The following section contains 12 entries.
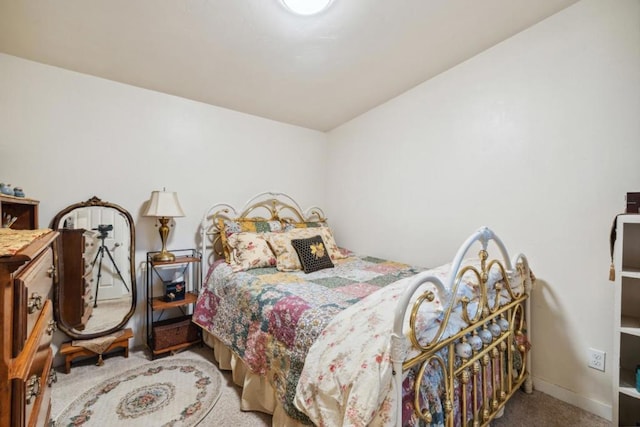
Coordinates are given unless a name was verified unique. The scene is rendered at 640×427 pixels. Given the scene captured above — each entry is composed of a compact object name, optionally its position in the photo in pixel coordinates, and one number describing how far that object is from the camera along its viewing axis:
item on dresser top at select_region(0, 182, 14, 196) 1.64
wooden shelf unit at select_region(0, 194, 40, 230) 1.88
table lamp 2.42
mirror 2.26
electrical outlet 1.74
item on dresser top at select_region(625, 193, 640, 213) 1.48
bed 1.04
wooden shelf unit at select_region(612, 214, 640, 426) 1.46
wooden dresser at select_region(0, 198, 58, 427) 0.70
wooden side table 2.16
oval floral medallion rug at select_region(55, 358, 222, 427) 1.70
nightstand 2.43
